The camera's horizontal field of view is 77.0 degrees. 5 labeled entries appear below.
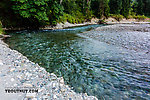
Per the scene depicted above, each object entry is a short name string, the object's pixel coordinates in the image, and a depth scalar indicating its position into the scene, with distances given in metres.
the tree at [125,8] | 63.45
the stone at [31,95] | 3.01
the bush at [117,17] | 55.88
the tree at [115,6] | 59.49
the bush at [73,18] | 29.82
